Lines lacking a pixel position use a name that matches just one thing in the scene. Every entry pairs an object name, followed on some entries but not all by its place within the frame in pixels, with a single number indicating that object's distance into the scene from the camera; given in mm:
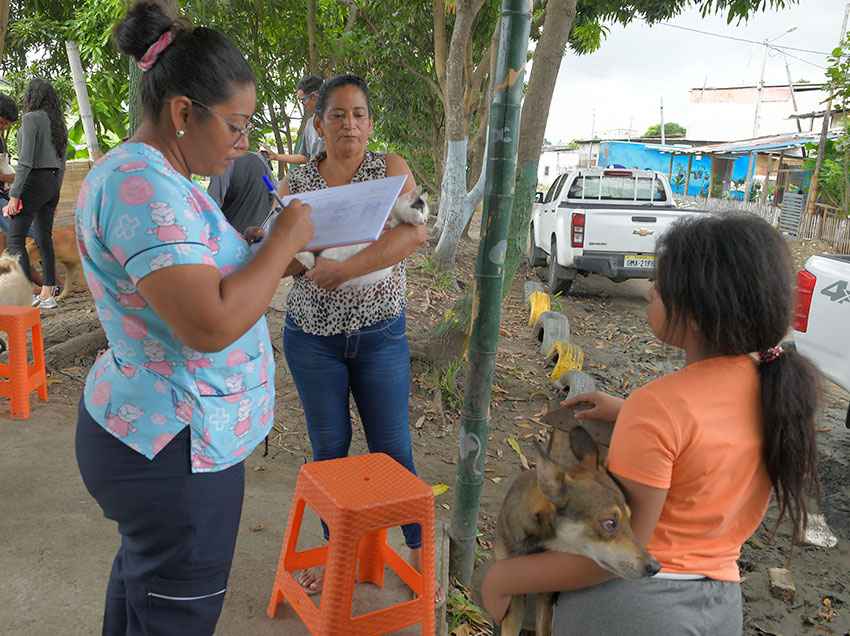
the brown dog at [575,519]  1354
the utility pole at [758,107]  32500
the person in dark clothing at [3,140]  5875
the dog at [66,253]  7190
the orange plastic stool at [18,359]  3992
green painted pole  2301
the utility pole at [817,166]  17844
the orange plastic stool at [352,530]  2061
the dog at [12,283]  5344
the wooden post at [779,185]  22969
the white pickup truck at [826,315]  4137
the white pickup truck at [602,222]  8891
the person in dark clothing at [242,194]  3992
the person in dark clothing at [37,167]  5812
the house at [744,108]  38344
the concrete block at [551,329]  6766
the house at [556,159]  42906
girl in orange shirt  1315
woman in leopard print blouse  2453
